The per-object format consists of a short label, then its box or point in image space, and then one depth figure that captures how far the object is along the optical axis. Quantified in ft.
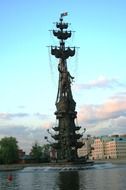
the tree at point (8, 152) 321.59
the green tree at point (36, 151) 351.42
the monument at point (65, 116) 221.62
